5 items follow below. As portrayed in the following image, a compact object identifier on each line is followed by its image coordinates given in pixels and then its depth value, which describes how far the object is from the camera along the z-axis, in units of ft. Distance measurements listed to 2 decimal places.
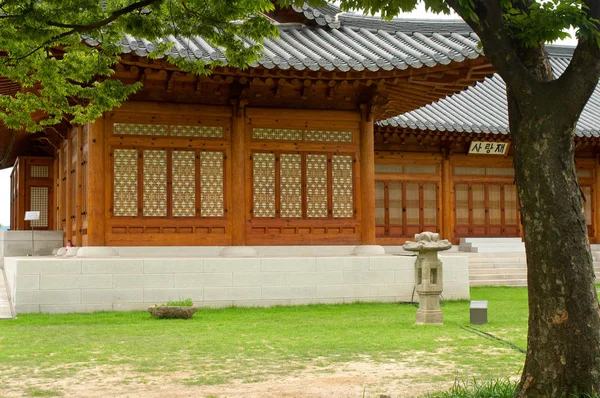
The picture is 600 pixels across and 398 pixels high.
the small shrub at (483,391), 21.04
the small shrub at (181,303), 43.94
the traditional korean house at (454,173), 85.66
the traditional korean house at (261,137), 50.98
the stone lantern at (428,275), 40.63
